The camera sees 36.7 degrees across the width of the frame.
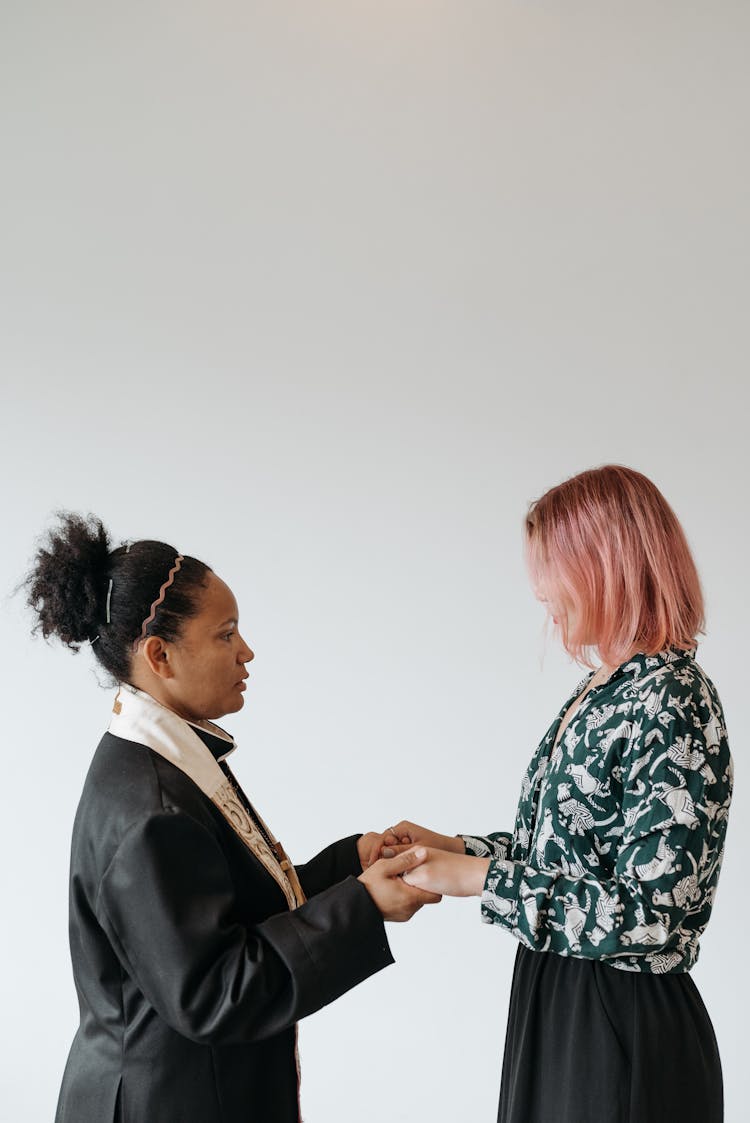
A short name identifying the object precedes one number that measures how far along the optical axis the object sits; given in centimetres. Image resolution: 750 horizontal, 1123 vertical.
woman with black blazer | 144
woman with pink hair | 154
